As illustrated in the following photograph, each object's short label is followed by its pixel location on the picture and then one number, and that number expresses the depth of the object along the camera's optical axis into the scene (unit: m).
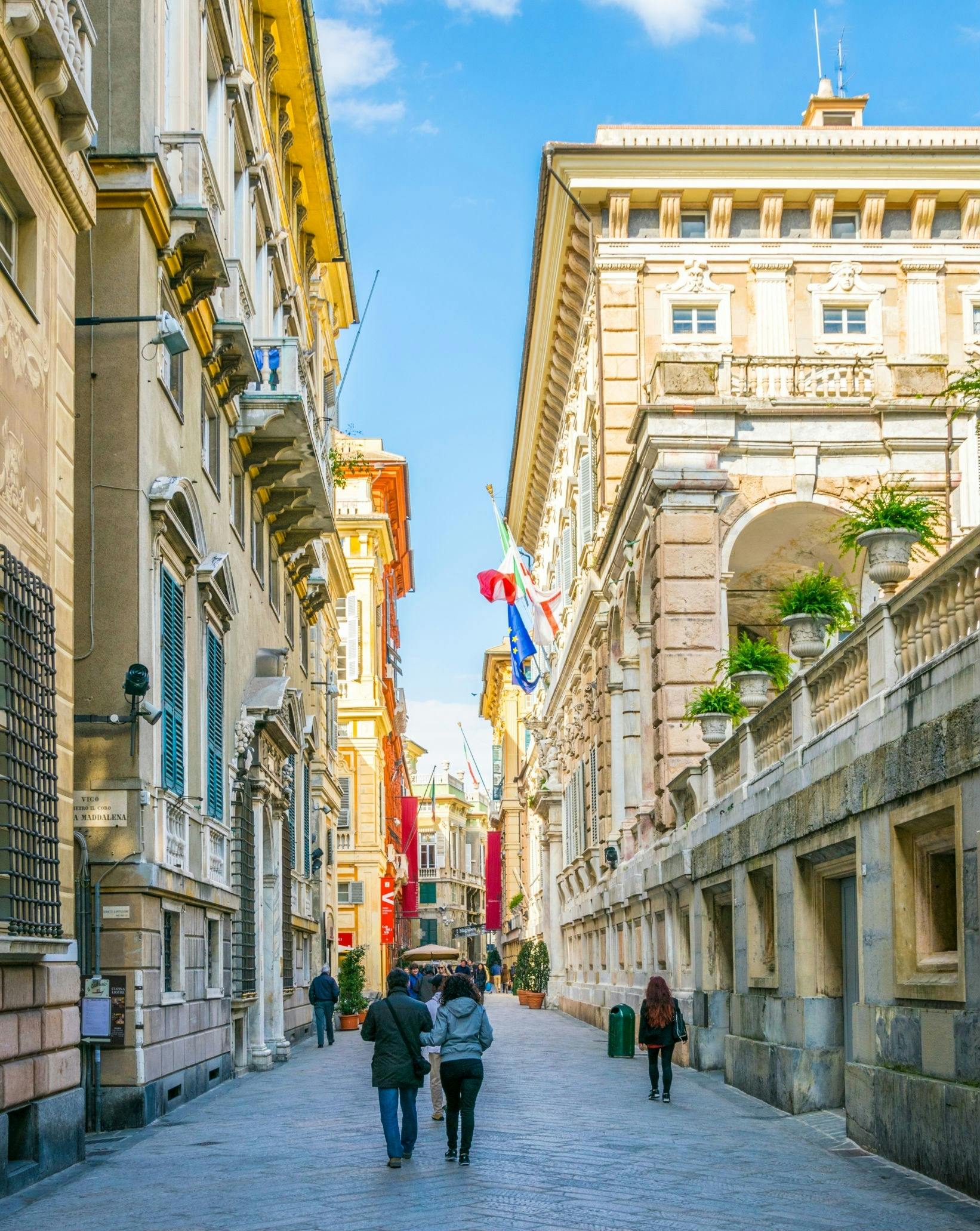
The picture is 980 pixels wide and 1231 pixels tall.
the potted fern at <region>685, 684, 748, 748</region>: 23.41
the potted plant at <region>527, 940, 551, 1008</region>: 53.84
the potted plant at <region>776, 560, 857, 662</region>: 17.70
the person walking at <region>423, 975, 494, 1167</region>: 13.56
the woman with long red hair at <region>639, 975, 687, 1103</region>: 18.47
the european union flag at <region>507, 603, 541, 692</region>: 46.34
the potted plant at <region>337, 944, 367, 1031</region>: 42.09
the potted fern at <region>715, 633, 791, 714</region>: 21.62
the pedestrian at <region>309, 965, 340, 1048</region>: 33.06
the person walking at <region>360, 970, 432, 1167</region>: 13.63
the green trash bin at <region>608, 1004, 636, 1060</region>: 26.95
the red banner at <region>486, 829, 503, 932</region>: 91.75
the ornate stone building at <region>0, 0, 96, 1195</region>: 12.38
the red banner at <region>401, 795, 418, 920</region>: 80.38
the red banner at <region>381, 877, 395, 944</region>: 64.00
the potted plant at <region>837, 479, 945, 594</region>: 14.65
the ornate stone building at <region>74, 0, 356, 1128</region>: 17.11
